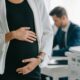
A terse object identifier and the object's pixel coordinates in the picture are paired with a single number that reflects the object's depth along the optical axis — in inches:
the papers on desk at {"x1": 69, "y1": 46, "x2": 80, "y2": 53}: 121.3
